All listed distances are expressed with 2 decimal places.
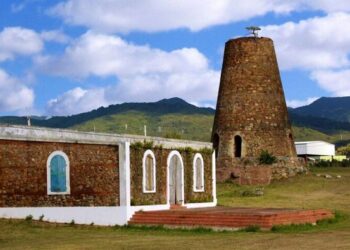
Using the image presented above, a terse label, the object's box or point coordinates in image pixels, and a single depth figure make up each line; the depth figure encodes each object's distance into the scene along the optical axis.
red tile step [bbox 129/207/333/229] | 23.25
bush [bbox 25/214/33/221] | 25.88
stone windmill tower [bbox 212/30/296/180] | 44.69
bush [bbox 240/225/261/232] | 22.62
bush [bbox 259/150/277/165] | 44.59
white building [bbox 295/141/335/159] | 77.62
